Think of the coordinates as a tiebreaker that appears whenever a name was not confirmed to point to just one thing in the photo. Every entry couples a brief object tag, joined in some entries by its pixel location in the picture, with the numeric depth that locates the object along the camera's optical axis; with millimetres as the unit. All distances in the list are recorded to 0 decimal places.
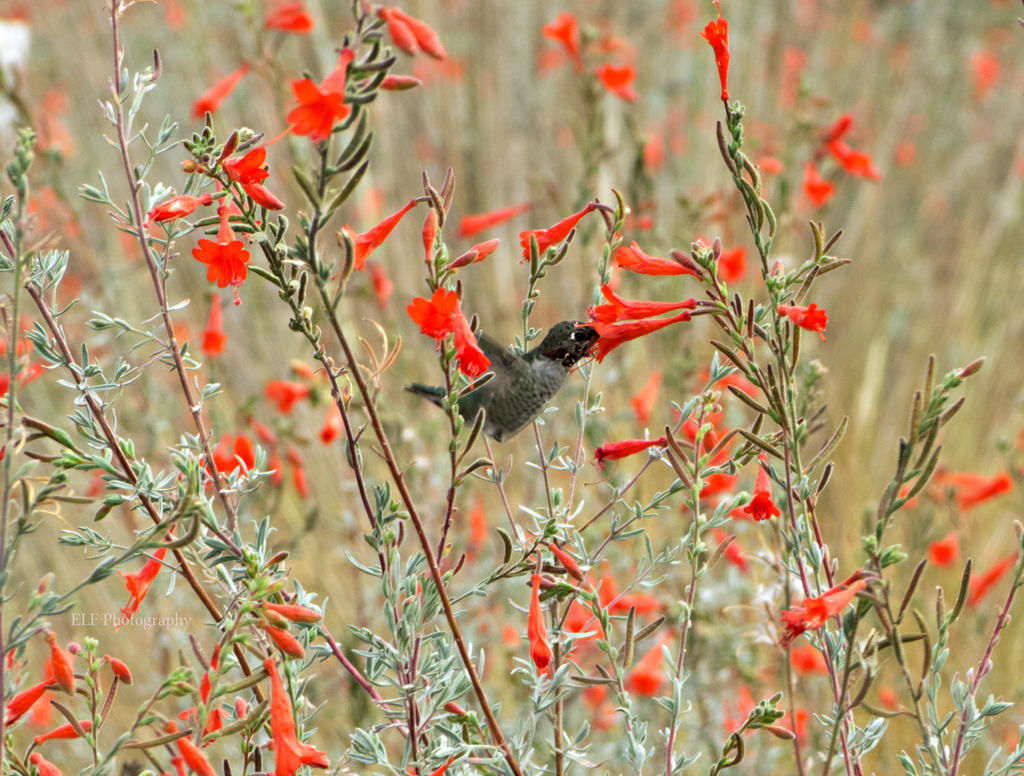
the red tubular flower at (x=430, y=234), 4205
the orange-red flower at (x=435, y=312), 4193
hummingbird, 4324
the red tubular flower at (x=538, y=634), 4208
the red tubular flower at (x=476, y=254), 4212
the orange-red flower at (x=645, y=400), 4454
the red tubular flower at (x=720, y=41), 4210
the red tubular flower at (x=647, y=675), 4478
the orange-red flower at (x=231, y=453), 4326
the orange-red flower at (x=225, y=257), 4211
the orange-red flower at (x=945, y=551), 5121
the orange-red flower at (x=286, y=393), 4487
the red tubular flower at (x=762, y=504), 4225
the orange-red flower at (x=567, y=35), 4772
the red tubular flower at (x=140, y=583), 4228
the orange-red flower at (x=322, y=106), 4160
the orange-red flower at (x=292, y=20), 4460
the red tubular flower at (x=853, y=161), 4693
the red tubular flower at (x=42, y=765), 4215
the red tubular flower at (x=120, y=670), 4204
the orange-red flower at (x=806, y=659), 4462
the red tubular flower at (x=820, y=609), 4174
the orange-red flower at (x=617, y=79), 4624
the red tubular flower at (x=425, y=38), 4195
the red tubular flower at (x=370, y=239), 4231
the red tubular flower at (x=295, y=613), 4179
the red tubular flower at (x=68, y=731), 4218
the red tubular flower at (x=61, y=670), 4182
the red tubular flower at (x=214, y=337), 4431
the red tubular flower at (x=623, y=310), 4232
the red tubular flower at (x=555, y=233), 4256
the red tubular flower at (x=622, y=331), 4233
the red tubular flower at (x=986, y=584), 4598
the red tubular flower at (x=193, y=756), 4170
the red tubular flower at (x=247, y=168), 4202
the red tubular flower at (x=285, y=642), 4175
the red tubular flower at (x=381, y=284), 4756
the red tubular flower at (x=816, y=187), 4766
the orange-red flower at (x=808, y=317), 4198
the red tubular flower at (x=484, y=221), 4460
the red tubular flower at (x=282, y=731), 4170
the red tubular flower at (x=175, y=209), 4215
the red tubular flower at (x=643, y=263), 4235
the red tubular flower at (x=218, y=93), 4428
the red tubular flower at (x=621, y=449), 4247
